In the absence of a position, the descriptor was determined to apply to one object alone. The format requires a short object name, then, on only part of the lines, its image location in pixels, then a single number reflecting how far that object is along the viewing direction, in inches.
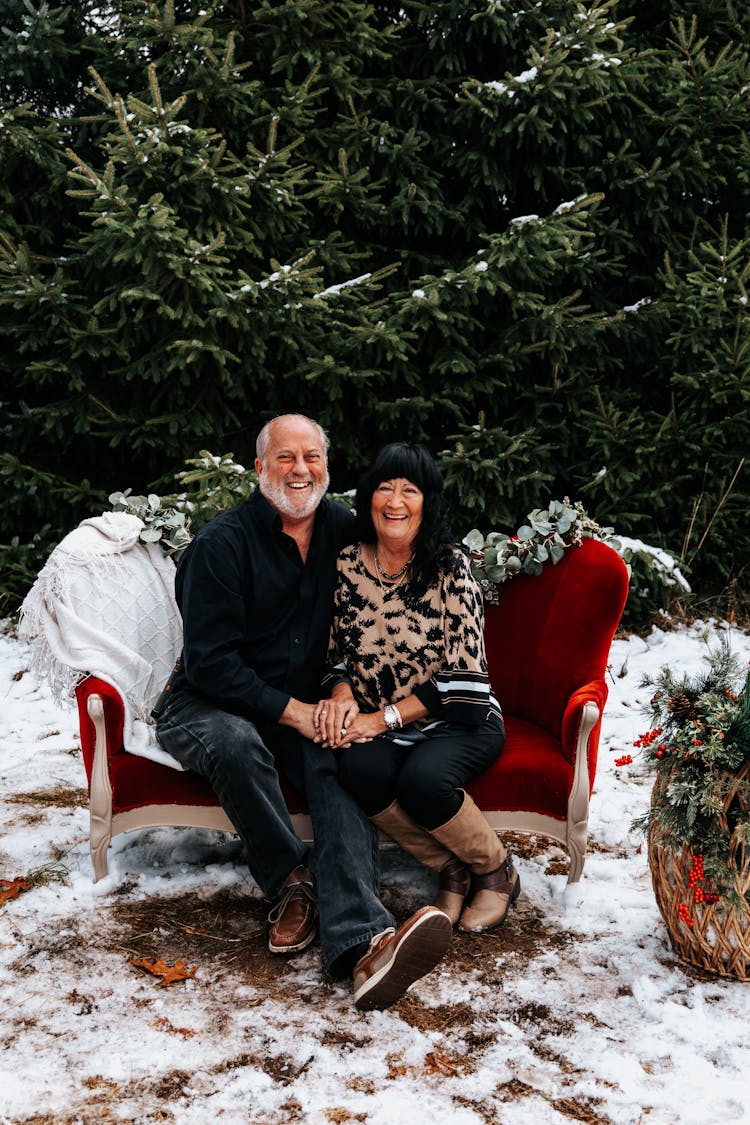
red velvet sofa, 112.2
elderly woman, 108.5
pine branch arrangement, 95.0
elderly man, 103.8
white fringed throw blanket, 118.1
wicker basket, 95.1
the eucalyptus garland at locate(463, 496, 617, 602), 130.2
